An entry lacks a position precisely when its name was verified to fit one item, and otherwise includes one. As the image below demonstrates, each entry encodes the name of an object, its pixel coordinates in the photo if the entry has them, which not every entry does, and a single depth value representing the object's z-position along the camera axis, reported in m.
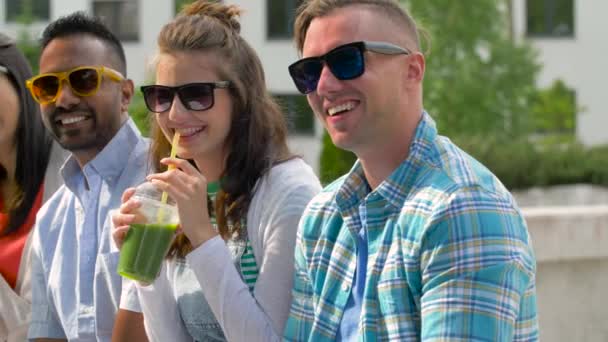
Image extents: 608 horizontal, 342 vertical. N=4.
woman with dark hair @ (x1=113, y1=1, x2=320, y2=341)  5.96
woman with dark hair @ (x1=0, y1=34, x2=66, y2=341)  8.37
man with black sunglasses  4.79
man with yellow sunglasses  7.61
